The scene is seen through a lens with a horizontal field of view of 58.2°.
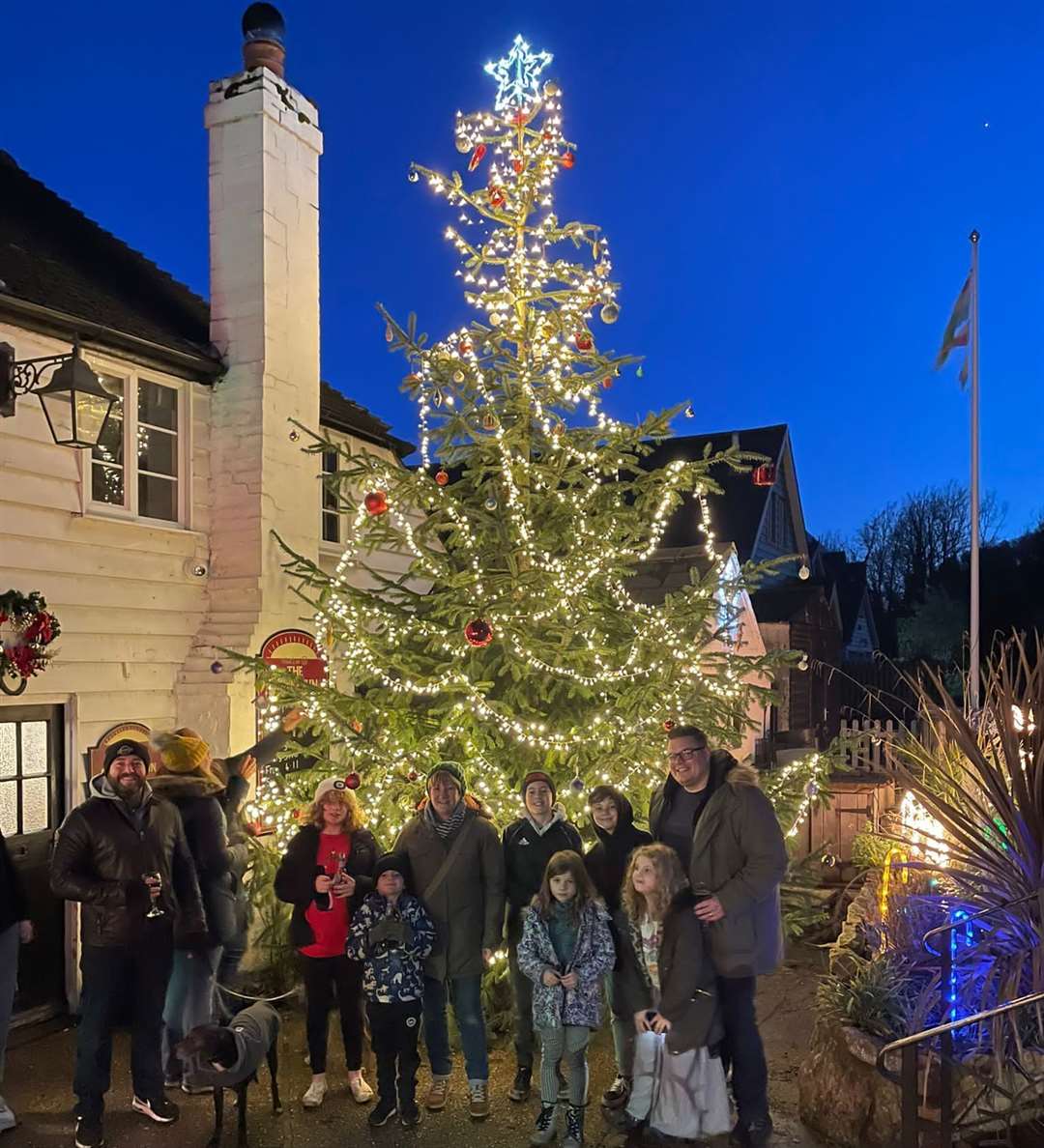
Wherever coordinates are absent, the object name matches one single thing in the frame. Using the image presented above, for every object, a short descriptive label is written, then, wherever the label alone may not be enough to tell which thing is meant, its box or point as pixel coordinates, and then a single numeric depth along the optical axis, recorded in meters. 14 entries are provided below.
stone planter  4.36
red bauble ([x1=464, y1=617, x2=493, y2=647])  5.64
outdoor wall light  5.75
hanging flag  12.12
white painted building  6.45
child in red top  5.05
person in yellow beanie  5.05
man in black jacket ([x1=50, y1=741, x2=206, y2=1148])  4.55
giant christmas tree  6.16
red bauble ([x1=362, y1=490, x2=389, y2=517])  6.36
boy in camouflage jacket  4.71
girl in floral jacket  4.50
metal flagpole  11.16
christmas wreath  5.79
